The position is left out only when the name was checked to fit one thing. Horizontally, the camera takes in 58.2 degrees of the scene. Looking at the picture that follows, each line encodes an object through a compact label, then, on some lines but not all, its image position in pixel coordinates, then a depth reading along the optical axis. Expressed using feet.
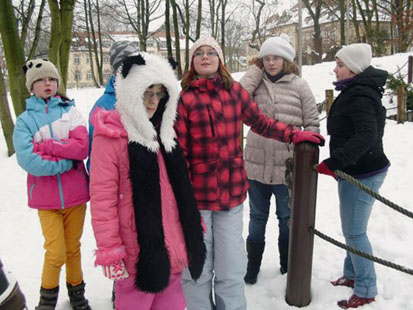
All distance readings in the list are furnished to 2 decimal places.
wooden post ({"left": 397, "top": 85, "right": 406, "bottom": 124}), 31.86
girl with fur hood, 6.23
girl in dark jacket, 7.93
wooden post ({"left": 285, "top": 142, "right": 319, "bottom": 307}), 8.45
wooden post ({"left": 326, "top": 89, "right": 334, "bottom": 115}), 34.78
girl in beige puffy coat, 9.89
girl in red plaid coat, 7.89
